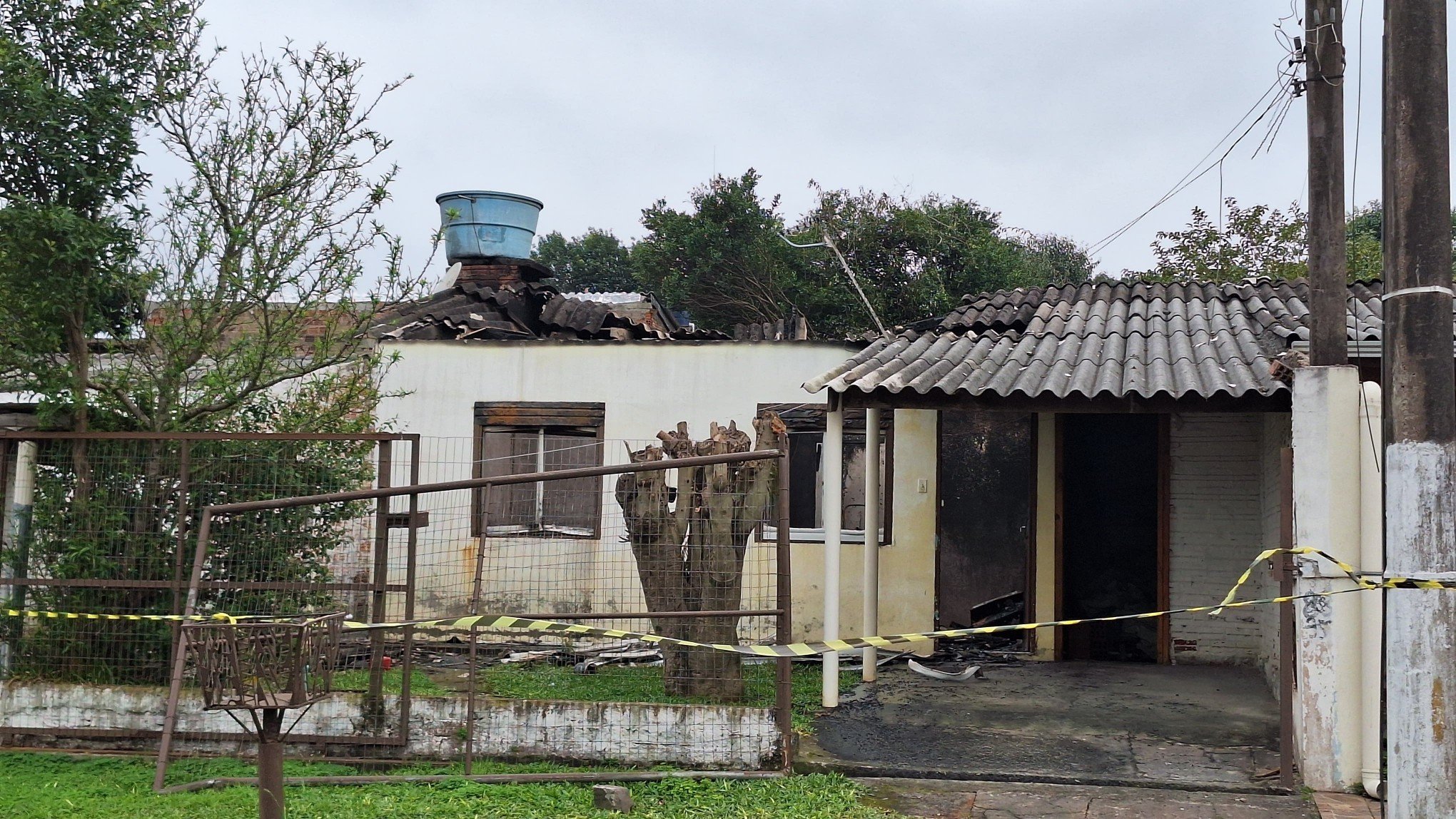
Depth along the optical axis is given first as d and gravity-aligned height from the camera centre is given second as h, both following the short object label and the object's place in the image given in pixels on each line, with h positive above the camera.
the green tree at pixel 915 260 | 21.61 +4.42
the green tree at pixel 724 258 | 22.38 +4.58
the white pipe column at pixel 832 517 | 7.97 -0.22
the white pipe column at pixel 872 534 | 8.98 -0.38
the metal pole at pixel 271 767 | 4.68 -1.21
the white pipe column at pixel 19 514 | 7.21 -0.28
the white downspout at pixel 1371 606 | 5.86 -0.57
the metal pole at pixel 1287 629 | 6.14 -0.75
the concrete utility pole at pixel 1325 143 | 6.78 +2.22
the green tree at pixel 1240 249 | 19.95 +4.43
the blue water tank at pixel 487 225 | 13.88 +3.15
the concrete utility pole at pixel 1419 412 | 4.05 +0.31
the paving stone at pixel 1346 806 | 5.61 -1.57
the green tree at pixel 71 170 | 6.98 +1.93
